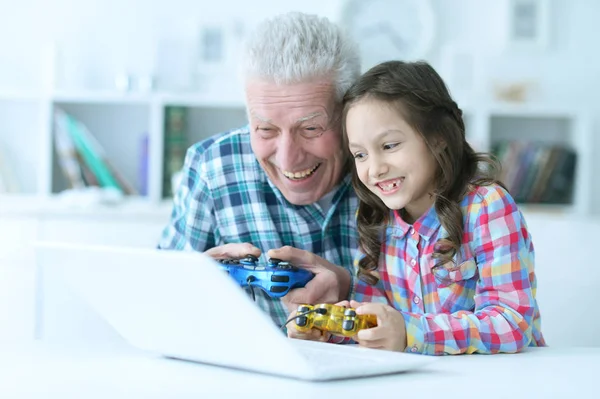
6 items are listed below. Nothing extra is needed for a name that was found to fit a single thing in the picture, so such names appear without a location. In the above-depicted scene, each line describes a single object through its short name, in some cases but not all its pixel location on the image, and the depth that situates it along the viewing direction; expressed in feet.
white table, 2.84
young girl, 4.38
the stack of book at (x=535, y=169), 12.67
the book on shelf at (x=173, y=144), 12.13
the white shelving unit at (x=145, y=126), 12.15
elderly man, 5.43
